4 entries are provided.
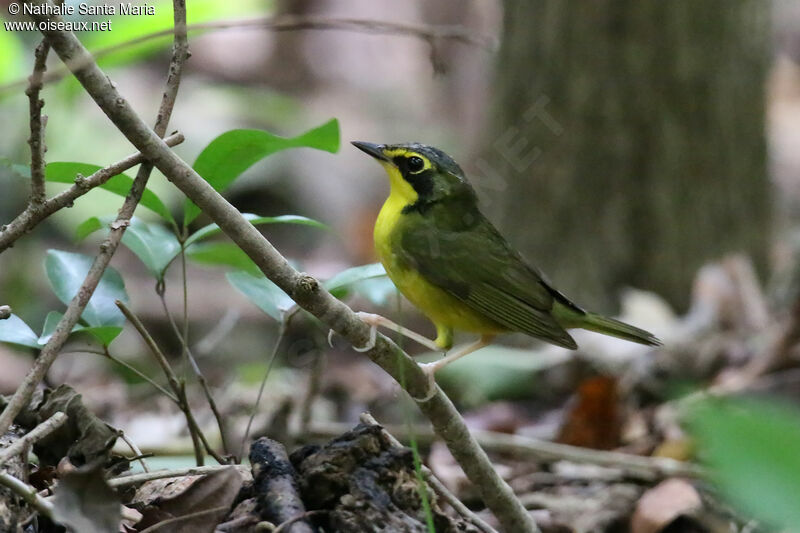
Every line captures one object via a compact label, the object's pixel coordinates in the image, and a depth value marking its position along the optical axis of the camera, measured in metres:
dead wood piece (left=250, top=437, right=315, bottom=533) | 4.59
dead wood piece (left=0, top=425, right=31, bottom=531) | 4.33
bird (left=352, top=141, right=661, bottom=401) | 7.15
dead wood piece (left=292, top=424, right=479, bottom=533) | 4.64
